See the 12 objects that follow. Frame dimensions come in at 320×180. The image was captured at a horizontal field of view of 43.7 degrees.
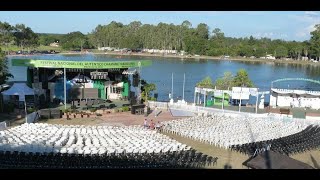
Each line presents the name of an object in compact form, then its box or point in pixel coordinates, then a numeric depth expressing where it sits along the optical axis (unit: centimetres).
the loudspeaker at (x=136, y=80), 3303
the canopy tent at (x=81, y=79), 3122
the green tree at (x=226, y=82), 3922
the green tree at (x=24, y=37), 11156
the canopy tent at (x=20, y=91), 2547
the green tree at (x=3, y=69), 3231
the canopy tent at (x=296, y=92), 3139
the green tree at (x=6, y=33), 10258
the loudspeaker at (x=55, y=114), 2522
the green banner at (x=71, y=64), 2894
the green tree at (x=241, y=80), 4173
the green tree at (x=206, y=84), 3694
